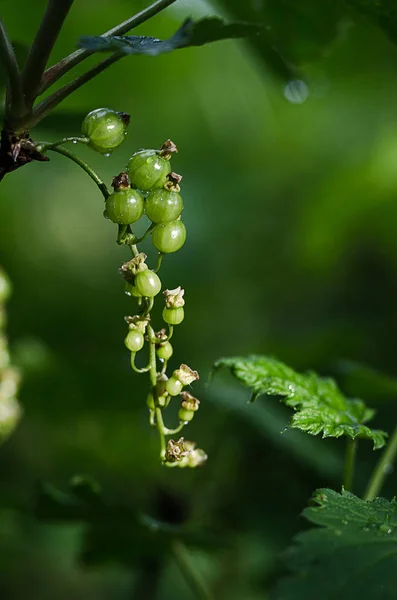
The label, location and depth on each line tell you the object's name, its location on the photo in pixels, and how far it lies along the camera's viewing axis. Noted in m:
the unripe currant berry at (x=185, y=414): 0.63
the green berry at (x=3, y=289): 0.70
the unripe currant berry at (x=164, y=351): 0.63
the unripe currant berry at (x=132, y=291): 0.62
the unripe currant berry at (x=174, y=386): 0.63
